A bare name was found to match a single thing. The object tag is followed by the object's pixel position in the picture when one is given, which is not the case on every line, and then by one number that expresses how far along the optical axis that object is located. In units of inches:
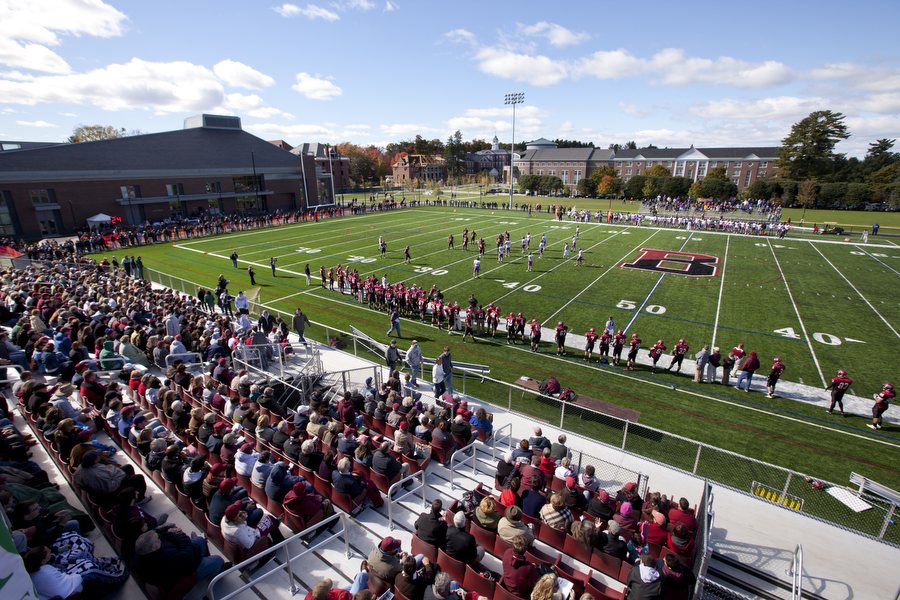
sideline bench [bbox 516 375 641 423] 501.1
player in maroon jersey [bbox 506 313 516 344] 726.5
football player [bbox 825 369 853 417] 516.8
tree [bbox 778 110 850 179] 2886.3
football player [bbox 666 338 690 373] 625.9
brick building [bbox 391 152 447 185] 4950.8
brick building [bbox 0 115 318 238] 1582.2
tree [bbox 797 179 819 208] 2578.7
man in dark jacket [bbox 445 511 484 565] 212.4
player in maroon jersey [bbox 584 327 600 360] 661.3
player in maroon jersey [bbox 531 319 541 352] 696.4
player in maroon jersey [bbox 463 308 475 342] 741.3
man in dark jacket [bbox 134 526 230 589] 180.1
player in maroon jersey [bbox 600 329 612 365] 649.6
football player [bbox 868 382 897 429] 482.6
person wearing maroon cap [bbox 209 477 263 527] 220.2
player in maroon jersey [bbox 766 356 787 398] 552.1
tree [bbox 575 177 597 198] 3380.9
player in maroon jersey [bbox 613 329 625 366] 638.5
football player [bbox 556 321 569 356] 677.3
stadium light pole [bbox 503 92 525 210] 2642.7
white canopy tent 1610.7
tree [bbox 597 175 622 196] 3228.3
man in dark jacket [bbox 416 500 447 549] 215.9
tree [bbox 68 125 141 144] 3198.8
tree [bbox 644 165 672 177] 3698.3
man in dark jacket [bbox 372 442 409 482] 285.1
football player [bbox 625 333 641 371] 631.8
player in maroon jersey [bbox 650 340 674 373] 635.3
